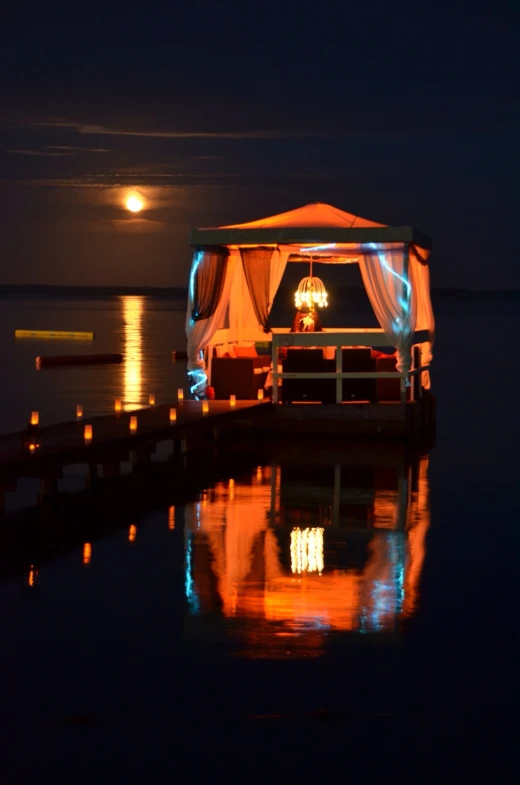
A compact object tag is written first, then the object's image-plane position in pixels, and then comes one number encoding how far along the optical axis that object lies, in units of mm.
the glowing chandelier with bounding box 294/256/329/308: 19688
